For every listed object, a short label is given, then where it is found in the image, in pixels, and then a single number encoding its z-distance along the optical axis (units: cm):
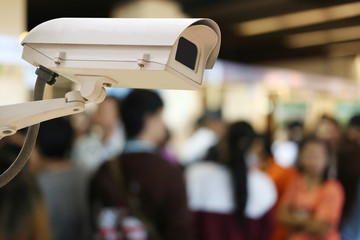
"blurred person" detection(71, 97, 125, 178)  351
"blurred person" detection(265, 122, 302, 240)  313
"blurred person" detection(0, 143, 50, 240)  154
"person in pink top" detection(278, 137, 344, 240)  268
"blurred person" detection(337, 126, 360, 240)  289
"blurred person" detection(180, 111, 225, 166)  438
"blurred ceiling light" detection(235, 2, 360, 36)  638
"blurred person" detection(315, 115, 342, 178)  428
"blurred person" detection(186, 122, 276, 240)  253
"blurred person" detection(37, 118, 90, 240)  222
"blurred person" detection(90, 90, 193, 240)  192
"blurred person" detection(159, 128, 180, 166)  375
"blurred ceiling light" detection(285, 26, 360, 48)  802
